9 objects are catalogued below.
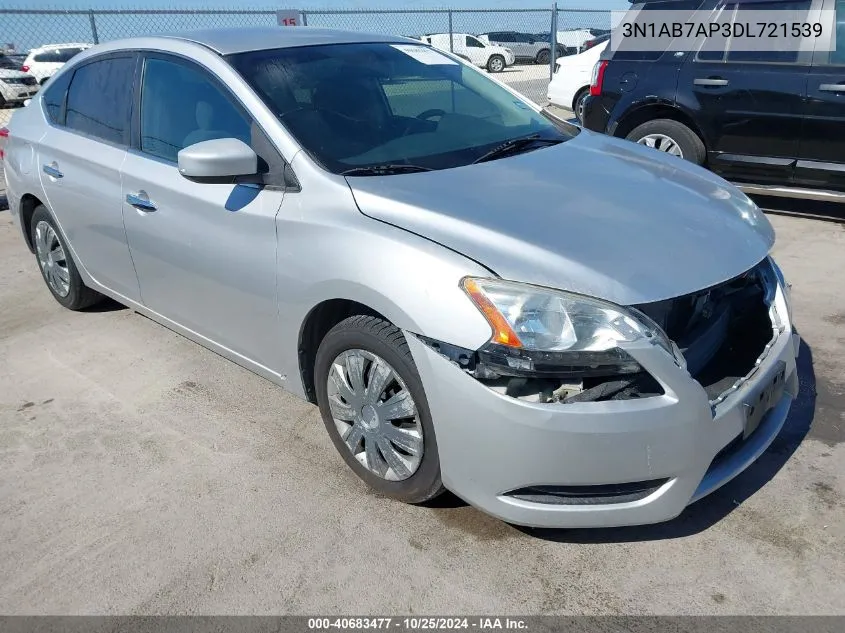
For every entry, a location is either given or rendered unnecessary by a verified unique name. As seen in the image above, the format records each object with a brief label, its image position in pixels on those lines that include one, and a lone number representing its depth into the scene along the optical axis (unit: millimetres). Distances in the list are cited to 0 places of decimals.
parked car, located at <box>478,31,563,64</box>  35938
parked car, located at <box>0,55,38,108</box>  21719
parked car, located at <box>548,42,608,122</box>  10734
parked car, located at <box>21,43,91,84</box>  23109
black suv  5664
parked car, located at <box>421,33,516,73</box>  30236
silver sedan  2229
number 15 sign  9258
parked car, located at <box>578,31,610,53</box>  13505
